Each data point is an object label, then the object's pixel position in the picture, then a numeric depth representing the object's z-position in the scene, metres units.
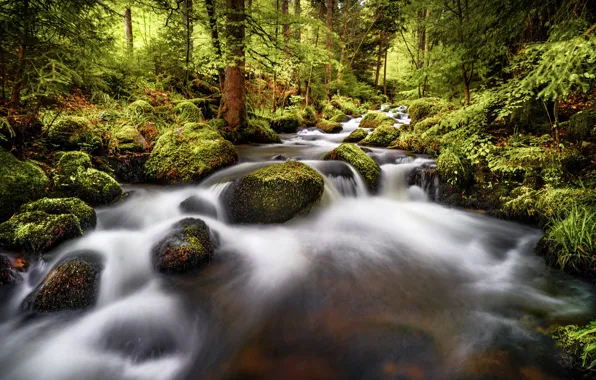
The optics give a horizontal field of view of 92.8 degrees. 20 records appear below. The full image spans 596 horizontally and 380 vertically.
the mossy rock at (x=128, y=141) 6.25
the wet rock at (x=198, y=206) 5.15
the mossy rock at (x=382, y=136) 9.52
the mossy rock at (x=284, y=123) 12.76
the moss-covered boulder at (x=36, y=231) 3.31
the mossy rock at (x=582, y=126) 4.48
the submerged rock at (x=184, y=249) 3.60
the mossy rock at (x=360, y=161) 6.60
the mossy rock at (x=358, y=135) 10.68
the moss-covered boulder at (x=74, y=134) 5.48
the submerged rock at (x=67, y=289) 2.86
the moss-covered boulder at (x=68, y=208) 3.74
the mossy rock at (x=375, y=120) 12.80
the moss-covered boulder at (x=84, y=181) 4.68
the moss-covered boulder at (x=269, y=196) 5.06
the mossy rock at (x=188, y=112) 8.77
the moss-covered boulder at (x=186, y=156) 6.28
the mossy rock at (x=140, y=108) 7.66
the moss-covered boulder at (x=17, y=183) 3.71
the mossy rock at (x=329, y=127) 13.63
